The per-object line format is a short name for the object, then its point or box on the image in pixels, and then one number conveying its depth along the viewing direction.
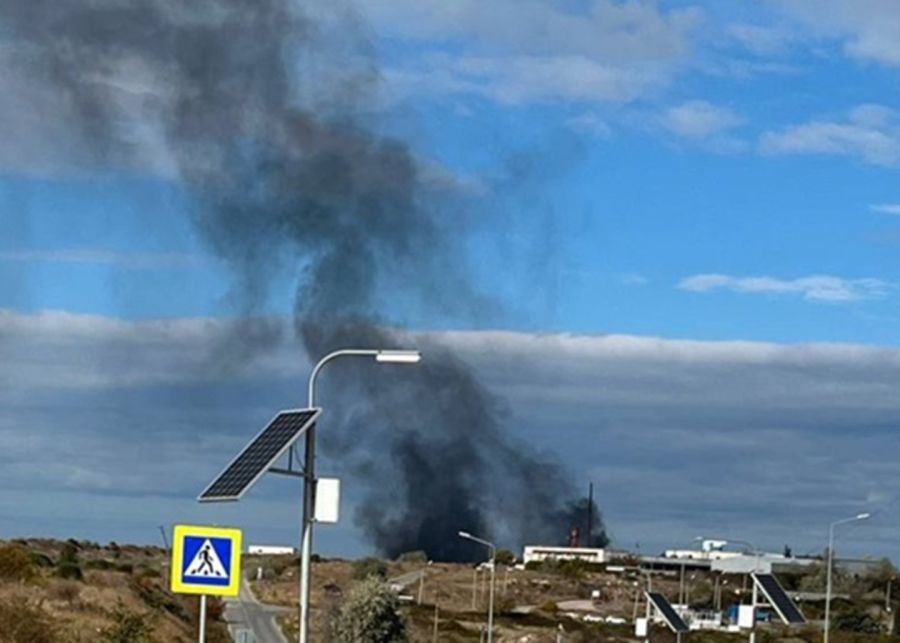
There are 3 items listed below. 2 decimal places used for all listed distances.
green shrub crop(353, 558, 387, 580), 173.00
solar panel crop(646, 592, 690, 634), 95.74
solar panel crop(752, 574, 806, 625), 79.38
